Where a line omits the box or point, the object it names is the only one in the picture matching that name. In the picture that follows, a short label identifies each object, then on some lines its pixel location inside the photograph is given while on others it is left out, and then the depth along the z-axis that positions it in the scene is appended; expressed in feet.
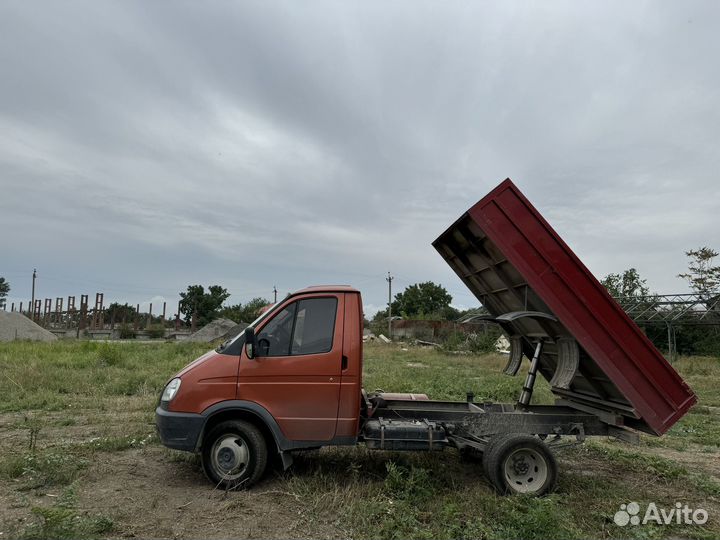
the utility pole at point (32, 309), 182.55
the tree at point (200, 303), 191.01
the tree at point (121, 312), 194.80
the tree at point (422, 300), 238.56
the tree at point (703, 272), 123.73
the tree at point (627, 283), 131.95
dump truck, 17.01
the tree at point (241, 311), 150.42
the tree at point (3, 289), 257.14
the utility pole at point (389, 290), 181.80
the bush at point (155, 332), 145.89
